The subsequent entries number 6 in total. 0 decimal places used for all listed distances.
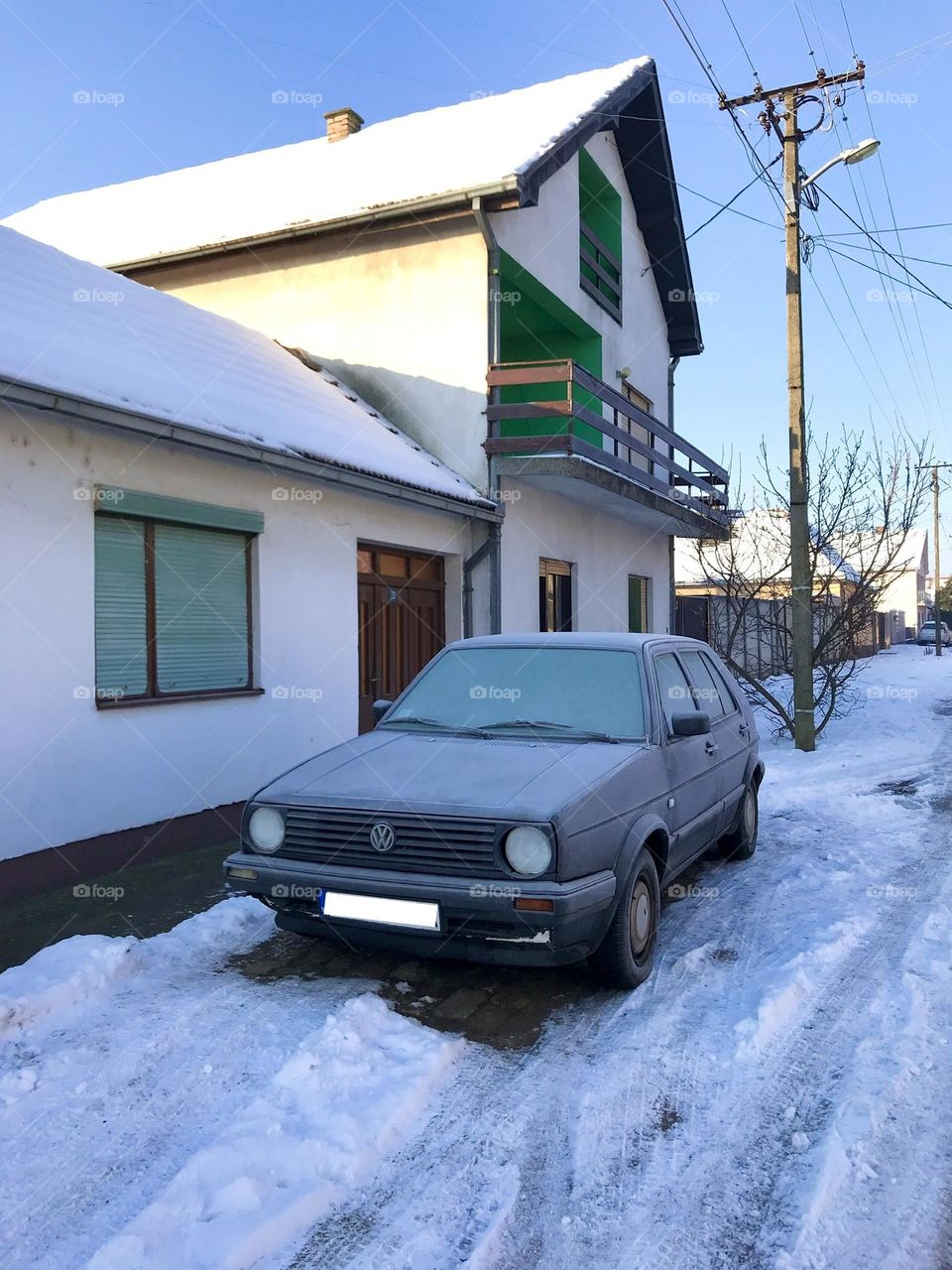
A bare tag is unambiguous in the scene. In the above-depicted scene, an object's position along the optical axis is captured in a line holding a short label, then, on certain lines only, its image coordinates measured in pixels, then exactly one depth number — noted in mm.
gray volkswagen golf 3926
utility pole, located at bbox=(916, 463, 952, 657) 39869
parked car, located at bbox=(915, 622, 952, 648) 55162
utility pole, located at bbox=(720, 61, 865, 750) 12516
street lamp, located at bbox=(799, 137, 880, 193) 11727
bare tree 13062
